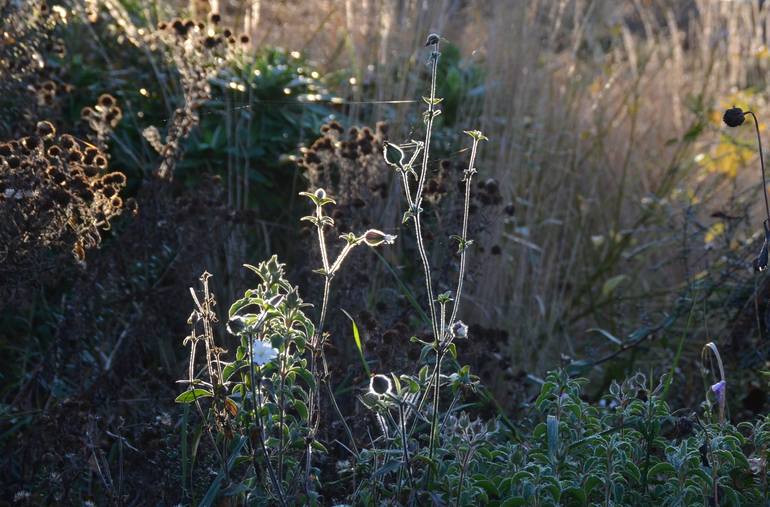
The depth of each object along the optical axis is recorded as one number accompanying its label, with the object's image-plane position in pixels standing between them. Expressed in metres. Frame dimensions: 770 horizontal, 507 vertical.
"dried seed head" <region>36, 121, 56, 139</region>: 2.51
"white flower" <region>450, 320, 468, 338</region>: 1.64
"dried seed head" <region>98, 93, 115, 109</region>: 2.97
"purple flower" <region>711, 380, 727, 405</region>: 1.78
